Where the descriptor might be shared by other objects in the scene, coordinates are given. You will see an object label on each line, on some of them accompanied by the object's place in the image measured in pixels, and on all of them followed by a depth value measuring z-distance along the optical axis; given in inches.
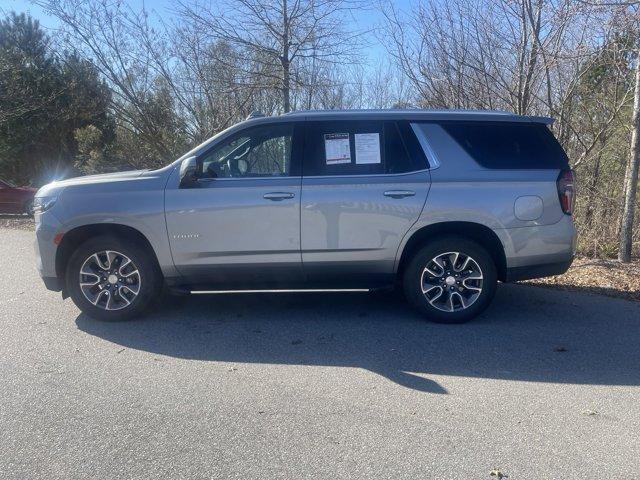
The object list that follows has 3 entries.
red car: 692.7
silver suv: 224.8
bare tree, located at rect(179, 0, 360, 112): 424.2
